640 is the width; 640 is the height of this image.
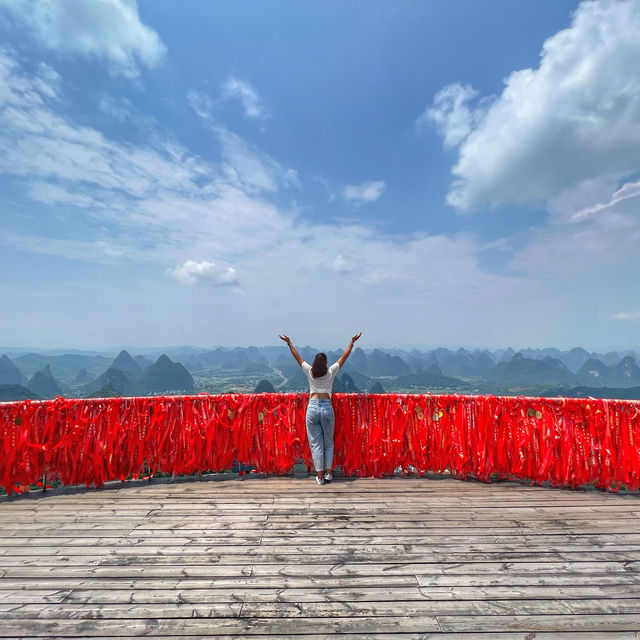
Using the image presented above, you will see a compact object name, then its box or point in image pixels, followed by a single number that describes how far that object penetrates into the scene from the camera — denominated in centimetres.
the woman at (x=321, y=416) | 610
